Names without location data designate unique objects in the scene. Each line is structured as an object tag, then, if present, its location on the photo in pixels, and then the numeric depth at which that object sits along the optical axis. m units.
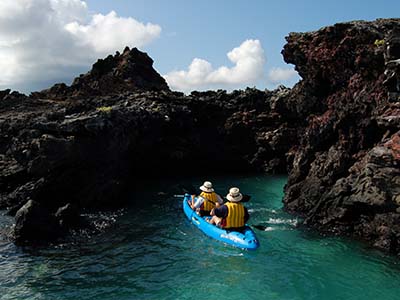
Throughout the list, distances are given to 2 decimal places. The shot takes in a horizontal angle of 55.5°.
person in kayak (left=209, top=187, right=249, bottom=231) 18.14
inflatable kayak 16.92
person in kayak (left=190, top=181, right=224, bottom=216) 21.42
